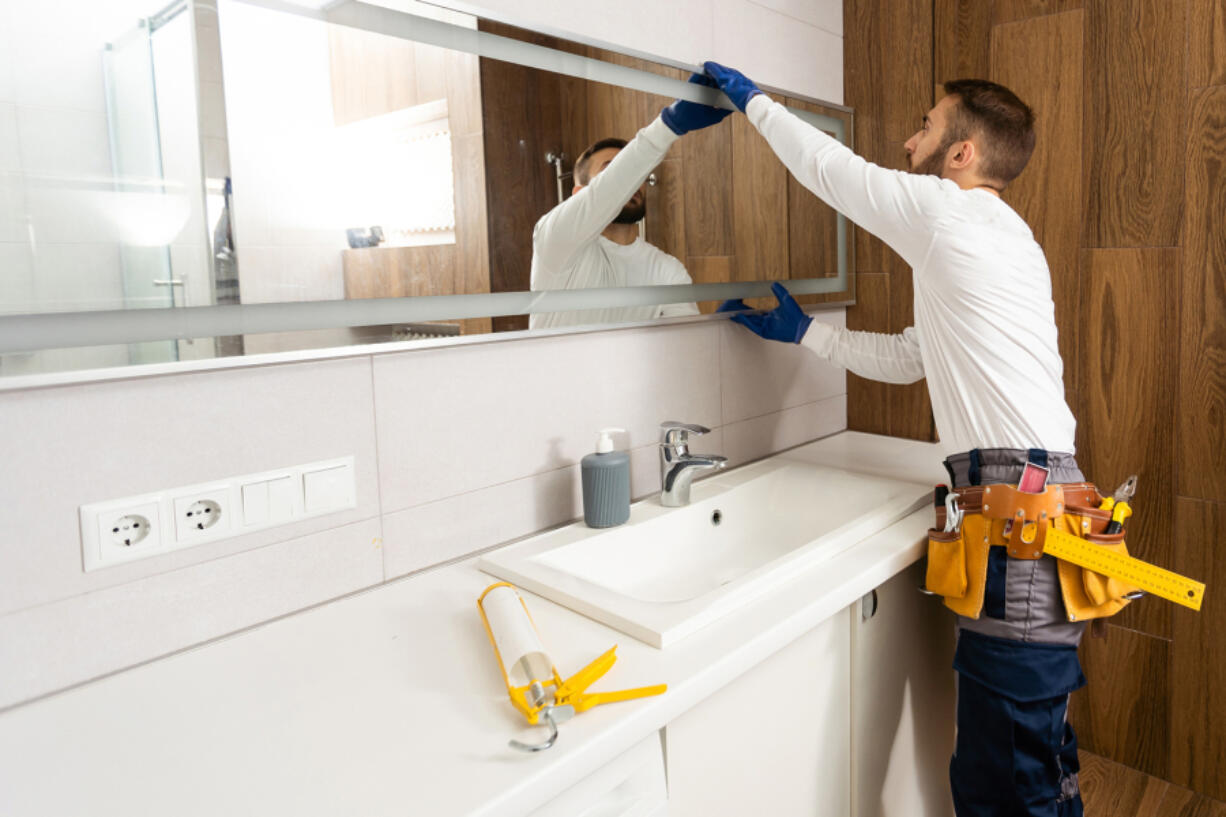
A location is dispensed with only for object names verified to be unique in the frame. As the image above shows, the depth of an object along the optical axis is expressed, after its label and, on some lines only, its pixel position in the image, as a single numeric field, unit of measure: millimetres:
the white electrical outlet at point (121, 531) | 929
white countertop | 736
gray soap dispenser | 1395
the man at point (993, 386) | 1349
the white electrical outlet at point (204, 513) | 1000
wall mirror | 879
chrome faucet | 1531
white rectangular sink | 1086
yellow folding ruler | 1263
